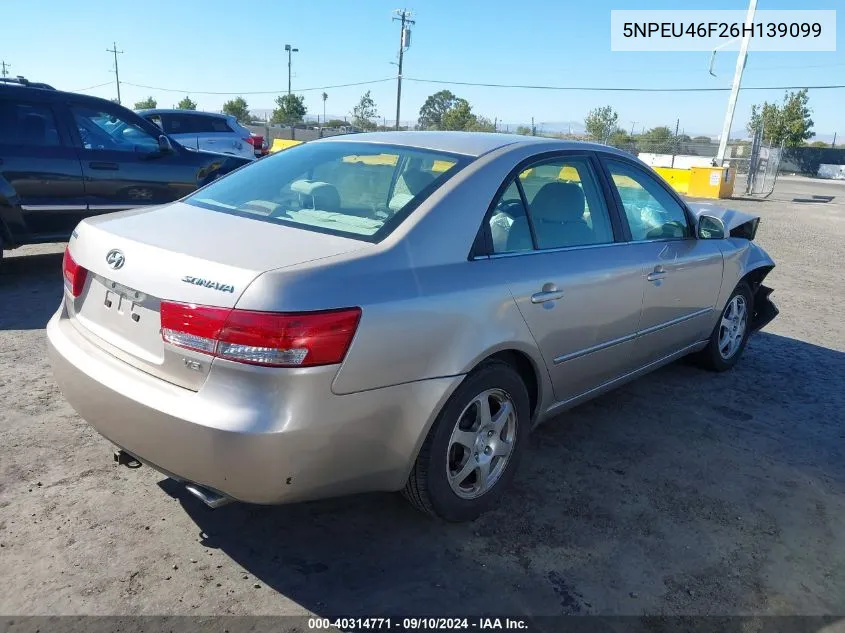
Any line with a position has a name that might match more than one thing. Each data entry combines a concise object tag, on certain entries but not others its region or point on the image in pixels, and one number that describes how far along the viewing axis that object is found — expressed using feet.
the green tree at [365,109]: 245.65
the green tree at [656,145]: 133.59
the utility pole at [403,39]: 155.46
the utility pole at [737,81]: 81.66
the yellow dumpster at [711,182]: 71.15
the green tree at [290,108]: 226.99
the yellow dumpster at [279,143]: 81.31
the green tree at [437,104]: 294.25
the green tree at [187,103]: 268.41
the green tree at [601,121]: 205.26
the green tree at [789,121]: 179.93
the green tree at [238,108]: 234.17
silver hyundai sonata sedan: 7.22
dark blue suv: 20.94
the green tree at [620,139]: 134.93
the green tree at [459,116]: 183.93
